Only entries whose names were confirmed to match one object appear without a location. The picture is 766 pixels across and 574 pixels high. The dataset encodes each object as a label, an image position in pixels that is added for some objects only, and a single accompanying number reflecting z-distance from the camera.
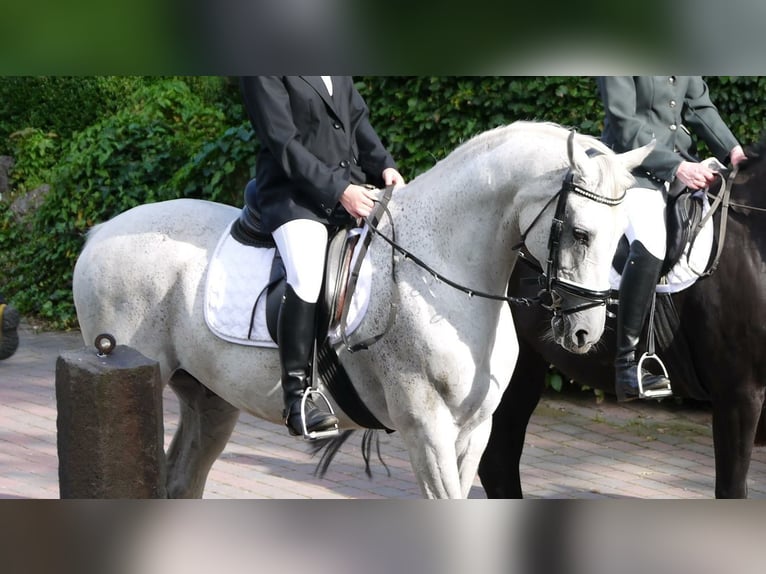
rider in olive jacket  9.06
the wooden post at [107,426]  6.28
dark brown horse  8.87
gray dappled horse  6.70
